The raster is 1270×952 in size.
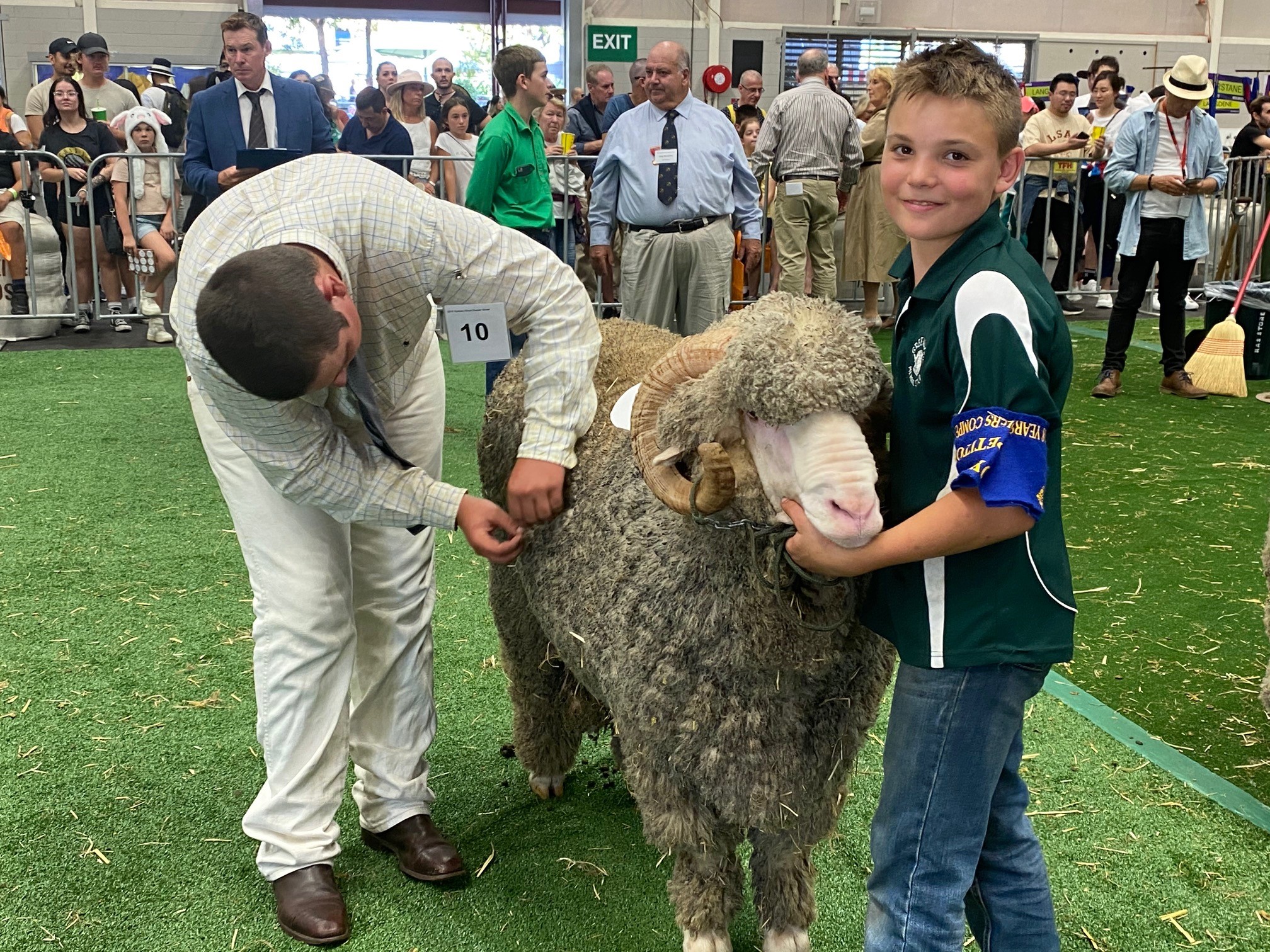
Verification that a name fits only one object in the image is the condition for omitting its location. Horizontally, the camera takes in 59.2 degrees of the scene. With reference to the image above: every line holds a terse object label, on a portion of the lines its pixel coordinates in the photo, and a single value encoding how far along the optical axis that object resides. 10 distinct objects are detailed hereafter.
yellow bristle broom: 6.08
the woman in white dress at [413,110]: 10.94
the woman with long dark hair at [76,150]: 9.32
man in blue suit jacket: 5.76
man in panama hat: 7.27
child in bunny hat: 9.20
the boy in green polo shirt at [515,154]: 5.90
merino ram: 1.75
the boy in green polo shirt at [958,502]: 1.60
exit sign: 18.09
